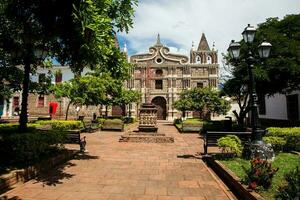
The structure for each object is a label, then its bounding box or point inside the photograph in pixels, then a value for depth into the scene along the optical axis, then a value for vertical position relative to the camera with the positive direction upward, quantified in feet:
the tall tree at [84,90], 50.91 +5.40
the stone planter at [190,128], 48.54 -3.96
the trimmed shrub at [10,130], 20.30 -2.02
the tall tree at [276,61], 30.85 +7.97
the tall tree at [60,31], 15.59 +6.97
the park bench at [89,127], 46.65 -3.90
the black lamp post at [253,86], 19.60 +2.62
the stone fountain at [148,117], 39.14 -1.09
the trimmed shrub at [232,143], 20.63 -3.31
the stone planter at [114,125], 50.13 -3.44
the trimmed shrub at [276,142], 23.36 -3.47
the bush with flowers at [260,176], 12.55 -4.04
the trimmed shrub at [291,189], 9.24 -3.63
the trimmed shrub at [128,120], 71.17 -3.10
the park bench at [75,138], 25.47 -3.45
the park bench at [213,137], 24.07 -3.05
